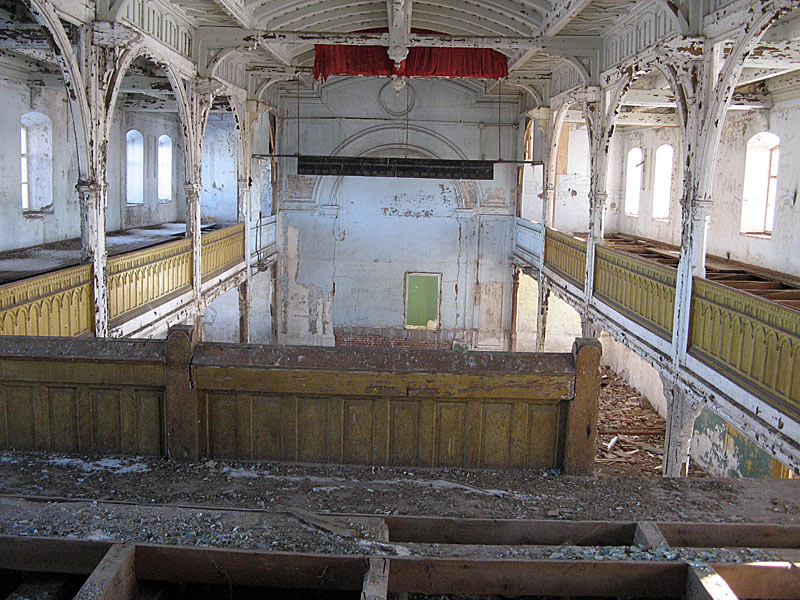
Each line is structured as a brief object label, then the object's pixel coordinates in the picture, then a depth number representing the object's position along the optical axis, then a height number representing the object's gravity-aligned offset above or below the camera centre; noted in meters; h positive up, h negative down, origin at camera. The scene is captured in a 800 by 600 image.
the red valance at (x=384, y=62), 15.51 +3.18
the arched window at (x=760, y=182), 15.93 +0.84
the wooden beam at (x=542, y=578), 4.13 -2.10
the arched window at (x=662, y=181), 20.92 +1.05
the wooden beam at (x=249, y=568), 4.16 -2.11
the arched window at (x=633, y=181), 22.95 +1.14
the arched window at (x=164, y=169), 23.58 +1.09
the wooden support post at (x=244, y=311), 18.59 -2.81
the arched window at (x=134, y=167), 21.23 +1.02
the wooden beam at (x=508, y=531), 4.71 -2.08
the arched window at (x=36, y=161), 16.31 +0.84
